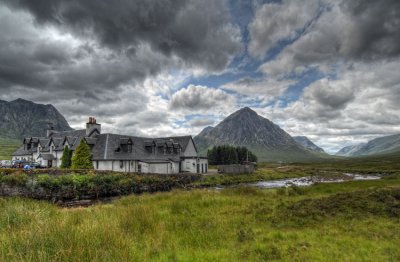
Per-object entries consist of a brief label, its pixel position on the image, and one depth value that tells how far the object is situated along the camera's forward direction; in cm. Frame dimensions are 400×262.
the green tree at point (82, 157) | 4956
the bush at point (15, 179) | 2383
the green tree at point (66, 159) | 5407
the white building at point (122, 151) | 5281
